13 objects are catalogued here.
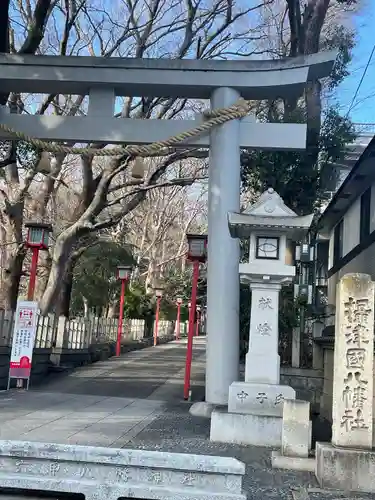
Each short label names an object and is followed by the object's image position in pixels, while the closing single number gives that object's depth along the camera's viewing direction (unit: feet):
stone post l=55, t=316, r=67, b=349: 53.57
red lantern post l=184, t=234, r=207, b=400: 41.81
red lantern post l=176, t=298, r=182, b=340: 125.80
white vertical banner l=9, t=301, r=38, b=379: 39.63
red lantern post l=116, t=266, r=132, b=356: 74.64
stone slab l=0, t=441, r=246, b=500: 14.43
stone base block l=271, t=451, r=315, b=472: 20.95
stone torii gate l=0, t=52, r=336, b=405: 32.07
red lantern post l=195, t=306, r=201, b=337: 175.92
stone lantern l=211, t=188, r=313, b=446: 25.55
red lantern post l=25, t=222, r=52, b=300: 45.06
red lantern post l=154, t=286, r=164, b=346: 99.92
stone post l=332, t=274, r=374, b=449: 19.39
